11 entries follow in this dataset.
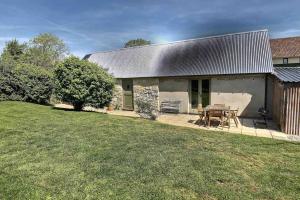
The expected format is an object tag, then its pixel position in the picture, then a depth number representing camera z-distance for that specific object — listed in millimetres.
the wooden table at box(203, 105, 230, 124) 10438
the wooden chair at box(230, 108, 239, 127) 10750
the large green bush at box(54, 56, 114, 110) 13061
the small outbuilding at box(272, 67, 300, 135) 8939
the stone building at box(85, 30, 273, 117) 12797
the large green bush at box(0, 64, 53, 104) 14648
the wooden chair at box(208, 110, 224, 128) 10461
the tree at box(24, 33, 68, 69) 32497
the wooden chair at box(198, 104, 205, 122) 11200
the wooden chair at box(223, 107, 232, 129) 10689
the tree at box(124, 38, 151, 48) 54562
